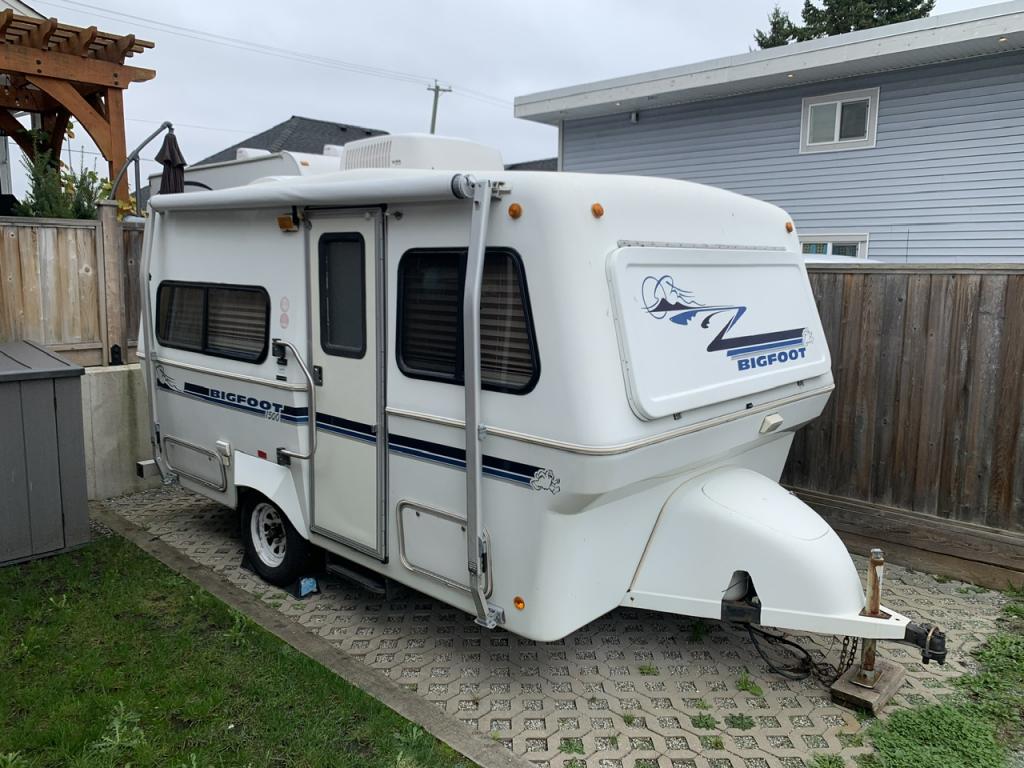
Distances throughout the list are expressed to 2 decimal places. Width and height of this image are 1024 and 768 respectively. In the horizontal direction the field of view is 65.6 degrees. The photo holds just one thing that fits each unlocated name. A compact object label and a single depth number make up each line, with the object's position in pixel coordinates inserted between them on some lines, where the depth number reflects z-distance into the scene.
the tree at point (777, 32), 29.66
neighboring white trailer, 6.42
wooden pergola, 8.05
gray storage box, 5.09
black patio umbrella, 6.49
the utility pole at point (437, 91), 33.19
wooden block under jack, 3.67
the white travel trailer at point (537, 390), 3.29
